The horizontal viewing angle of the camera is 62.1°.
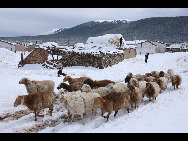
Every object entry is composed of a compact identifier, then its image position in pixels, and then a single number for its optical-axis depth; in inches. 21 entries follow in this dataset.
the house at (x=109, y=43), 1218.4
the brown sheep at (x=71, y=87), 320.5
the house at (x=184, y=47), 2095.7
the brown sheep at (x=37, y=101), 239.5
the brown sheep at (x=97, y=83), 348.4
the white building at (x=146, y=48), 1711.4
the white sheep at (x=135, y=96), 259.6
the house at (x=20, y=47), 1803.3
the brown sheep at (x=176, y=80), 353.1
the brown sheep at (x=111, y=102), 223.8
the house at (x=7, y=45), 1517.0
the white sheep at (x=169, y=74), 419.8
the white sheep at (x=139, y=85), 293.0
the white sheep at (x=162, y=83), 337.7
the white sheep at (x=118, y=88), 277.6
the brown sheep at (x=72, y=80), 395.5
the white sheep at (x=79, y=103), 222.7
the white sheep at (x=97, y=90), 282.8
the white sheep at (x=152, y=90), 282.4
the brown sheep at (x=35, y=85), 320.8
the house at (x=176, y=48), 2181.6
